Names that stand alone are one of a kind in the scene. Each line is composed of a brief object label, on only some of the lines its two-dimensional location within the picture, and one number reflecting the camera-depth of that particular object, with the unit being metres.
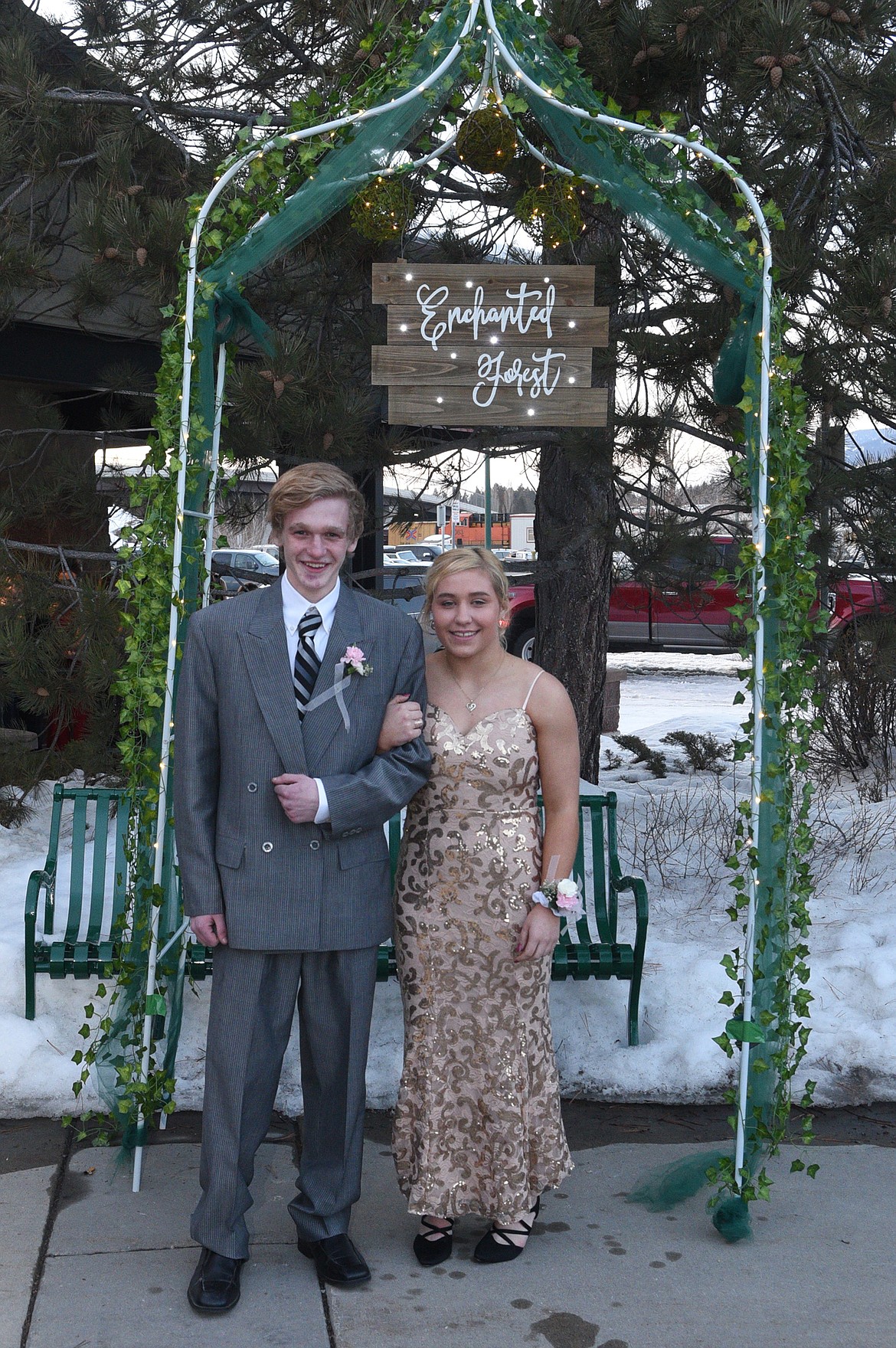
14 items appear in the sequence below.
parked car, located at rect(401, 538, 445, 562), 22.90
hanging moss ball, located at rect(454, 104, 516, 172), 4.07
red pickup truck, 6.16
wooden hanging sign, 3.78
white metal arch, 3.32
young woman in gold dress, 3.12
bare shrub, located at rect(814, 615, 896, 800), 8.09
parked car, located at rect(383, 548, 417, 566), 21.30
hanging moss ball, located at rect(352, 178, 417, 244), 4.03
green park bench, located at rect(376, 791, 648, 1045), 4.11
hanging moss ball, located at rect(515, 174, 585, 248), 4.16
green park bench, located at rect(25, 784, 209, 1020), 4.05
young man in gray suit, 2.94
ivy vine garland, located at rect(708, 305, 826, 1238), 3.29
